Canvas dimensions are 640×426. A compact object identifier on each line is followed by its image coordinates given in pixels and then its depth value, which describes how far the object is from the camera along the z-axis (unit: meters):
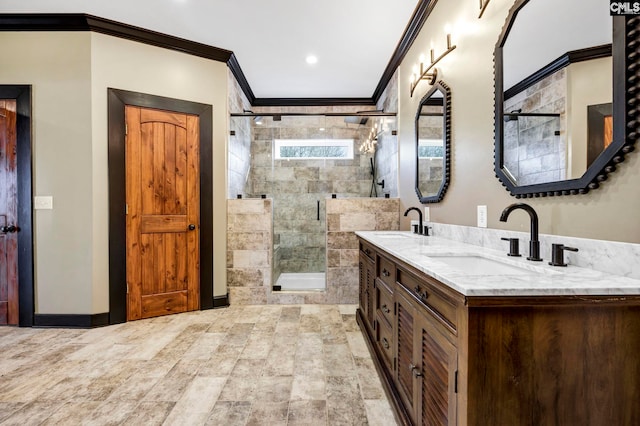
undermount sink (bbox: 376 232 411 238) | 2.54
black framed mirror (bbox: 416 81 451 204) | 2.31
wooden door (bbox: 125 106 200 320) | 3.05
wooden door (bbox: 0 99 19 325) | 2.86
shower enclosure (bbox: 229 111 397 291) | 4.20
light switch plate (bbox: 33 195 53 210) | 2.85
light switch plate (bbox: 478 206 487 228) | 1.82
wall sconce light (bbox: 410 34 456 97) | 2.21
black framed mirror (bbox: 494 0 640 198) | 1.01
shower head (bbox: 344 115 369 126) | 4.44
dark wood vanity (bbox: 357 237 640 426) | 0.86
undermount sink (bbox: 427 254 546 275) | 1.18
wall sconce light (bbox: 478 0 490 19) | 1.74
